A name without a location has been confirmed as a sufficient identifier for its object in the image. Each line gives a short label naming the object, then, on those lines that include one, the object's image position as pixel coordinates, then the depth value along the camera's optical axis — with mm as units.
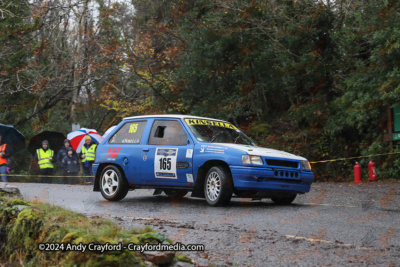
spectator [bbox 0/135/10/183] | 19781
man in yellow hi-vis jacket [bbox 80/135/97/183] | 20344
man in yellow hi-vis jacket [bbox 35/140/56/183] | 21016
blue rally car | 9273
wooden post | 17594
